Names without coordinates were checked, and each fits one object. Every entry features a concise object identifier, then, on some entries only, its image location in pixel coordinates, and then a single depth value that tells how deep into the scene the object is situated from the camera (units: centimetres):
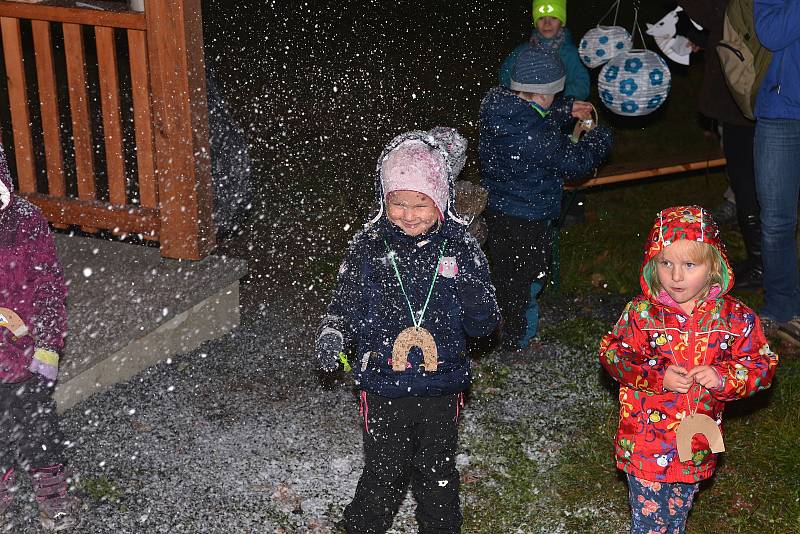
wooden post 503
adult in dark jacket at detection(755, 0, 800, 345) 499
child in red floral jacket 311
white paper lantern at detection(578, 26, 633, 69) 600
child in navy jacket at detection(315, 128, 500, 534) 338
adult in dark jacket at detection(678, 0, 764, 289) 569
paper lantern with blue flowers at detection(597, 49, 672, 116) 552
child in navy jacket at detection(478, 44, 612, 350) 488
